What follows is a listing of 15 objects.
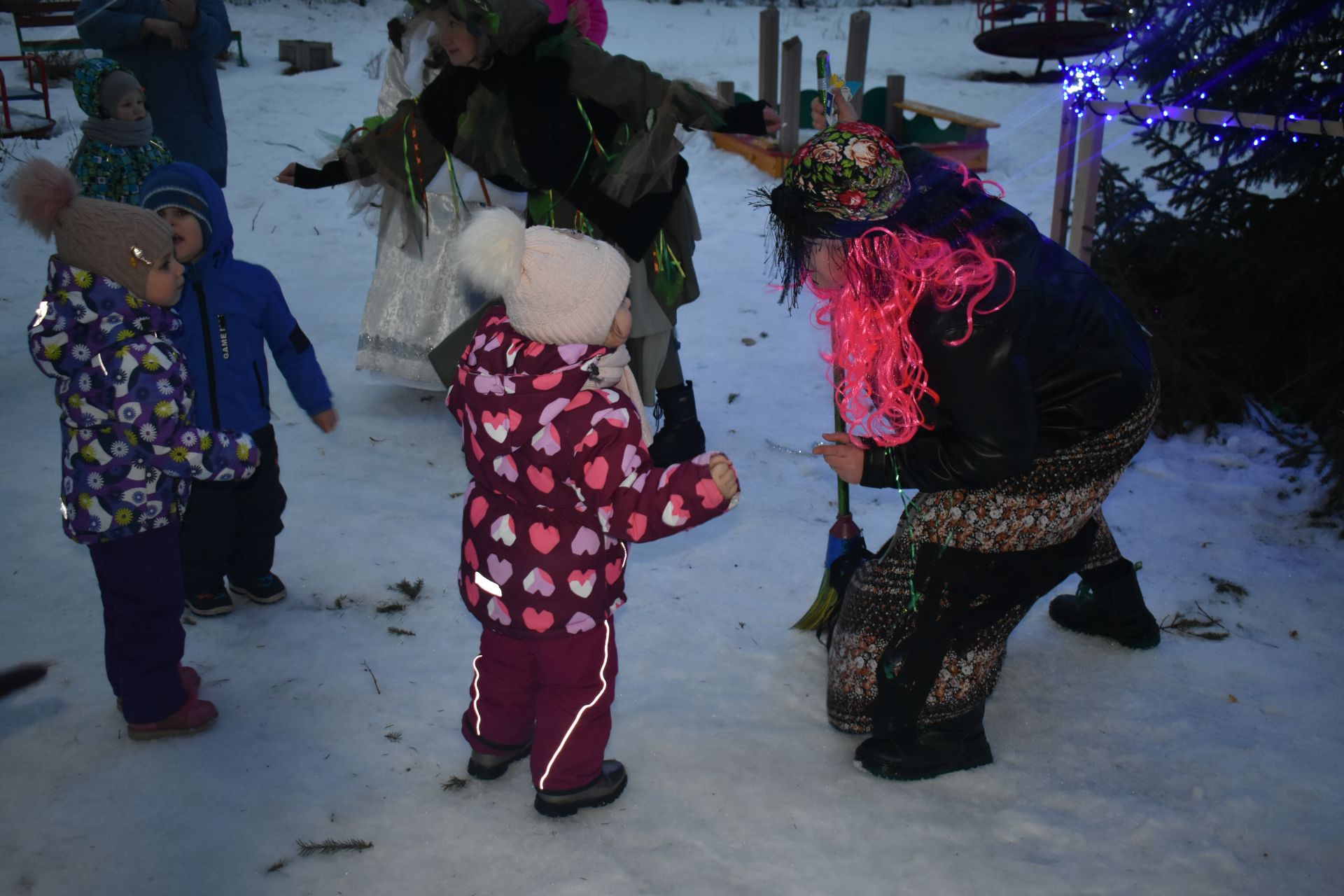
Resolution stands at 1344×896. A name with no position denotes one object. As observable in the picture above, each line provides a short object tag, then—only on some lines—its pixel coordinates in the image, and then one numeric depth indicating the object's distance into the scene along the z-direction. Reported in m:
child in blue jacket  3.13
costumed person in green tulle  4.03
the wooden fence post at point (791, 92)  9.25
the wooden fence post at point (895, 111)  9.94
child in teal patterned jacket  4.63
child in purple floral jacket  2.56
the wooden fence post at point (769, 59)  10.08
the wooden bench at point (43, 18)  11.33
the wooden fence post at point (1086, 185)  4.73
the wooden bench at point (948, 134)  9.38
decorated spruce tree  4.45
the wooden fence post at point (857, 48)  9.09
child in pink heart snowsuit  2.27
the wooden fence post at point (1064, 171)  4.94
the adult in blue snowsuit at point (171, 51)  5.53
